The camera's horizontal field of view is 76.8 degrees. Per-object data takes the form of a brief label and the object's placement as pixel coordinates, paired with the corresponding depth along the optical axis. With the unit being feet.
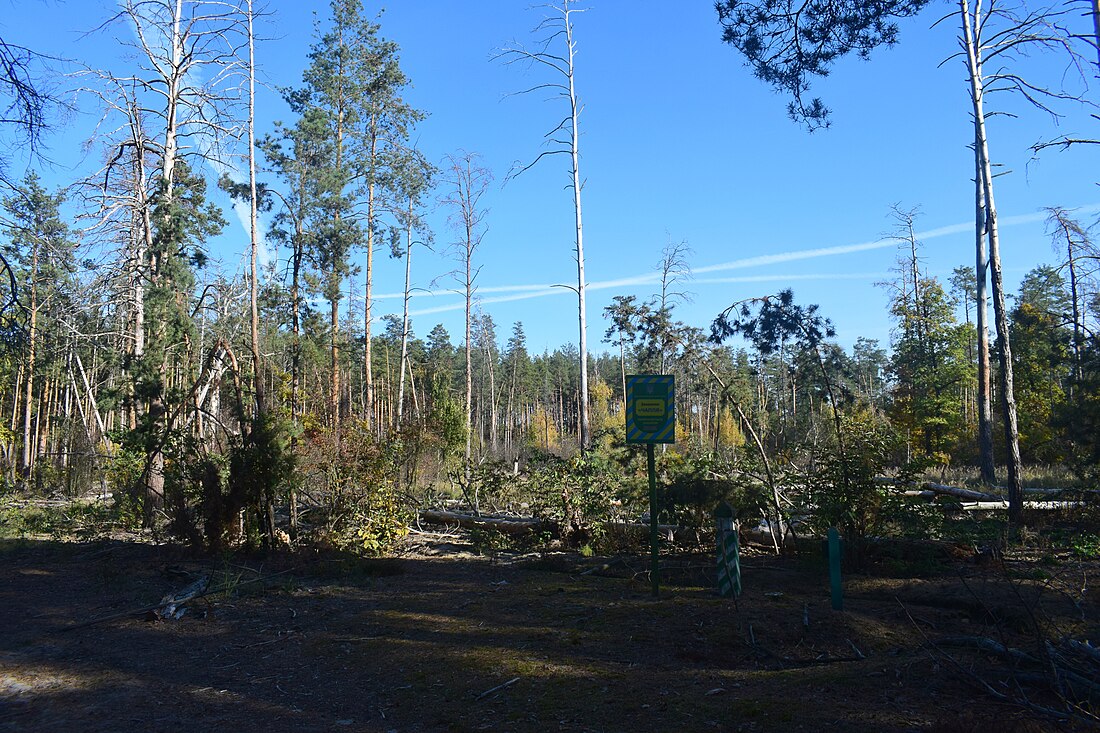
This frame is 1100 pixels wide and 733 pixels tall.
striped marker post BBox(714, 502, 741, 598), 25.53
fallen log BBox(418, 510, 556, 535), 44.06
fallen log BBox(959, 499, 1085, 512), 39.93
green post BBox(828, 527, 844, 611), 23.54
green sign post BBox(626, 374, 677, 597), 28.45
